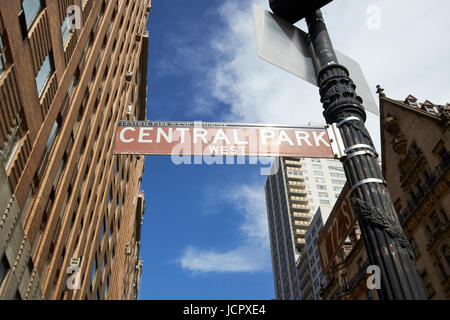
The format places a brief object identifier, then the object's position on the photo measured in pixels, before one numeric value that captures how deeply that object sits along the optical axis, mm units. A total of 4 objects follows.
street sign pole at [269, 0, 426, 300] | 3820
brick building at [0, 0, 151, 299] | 12250
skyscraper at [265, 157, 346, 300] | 116000
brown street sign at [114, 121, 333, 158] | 5387
